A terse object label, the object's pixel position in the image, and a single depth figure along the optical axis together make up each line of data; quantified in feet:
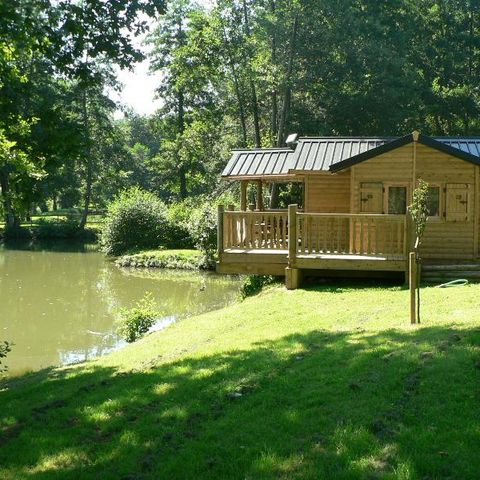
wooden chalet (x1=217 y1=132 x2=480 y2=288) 49.75
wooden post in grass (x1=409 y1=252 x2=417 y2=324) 30.58
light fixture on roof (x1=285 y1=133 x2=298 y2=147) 78.02
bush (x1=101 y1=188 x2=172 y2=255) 126.82
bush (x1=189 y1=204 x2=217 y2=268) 99.30
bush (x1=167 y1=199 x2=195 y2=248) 125.84
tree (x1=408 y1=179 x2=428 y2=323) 33.58
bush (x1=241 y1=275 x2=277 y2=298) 58.08
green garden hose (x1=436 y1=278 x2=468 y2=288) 46.00
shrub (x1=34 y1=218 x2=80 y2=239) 161.07
